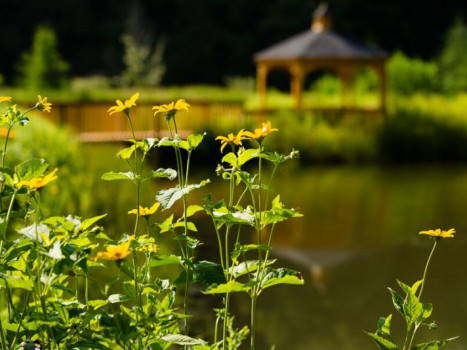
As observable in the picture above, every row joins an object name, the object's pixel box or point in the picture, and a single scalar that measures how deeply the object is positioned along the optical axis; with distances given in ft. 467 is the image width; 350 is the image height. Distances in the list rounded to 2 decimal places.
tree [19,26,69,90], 119.52
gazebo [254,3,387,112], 97.72
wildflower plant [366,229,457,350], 12.00
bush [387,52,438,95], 115.97
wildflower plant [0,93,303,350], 10.60
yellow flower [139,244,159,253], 12.17
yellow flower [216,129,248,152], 12.29
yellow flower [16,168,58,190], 9.93
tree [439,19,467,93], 128.49
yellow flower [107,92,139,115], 12.04
